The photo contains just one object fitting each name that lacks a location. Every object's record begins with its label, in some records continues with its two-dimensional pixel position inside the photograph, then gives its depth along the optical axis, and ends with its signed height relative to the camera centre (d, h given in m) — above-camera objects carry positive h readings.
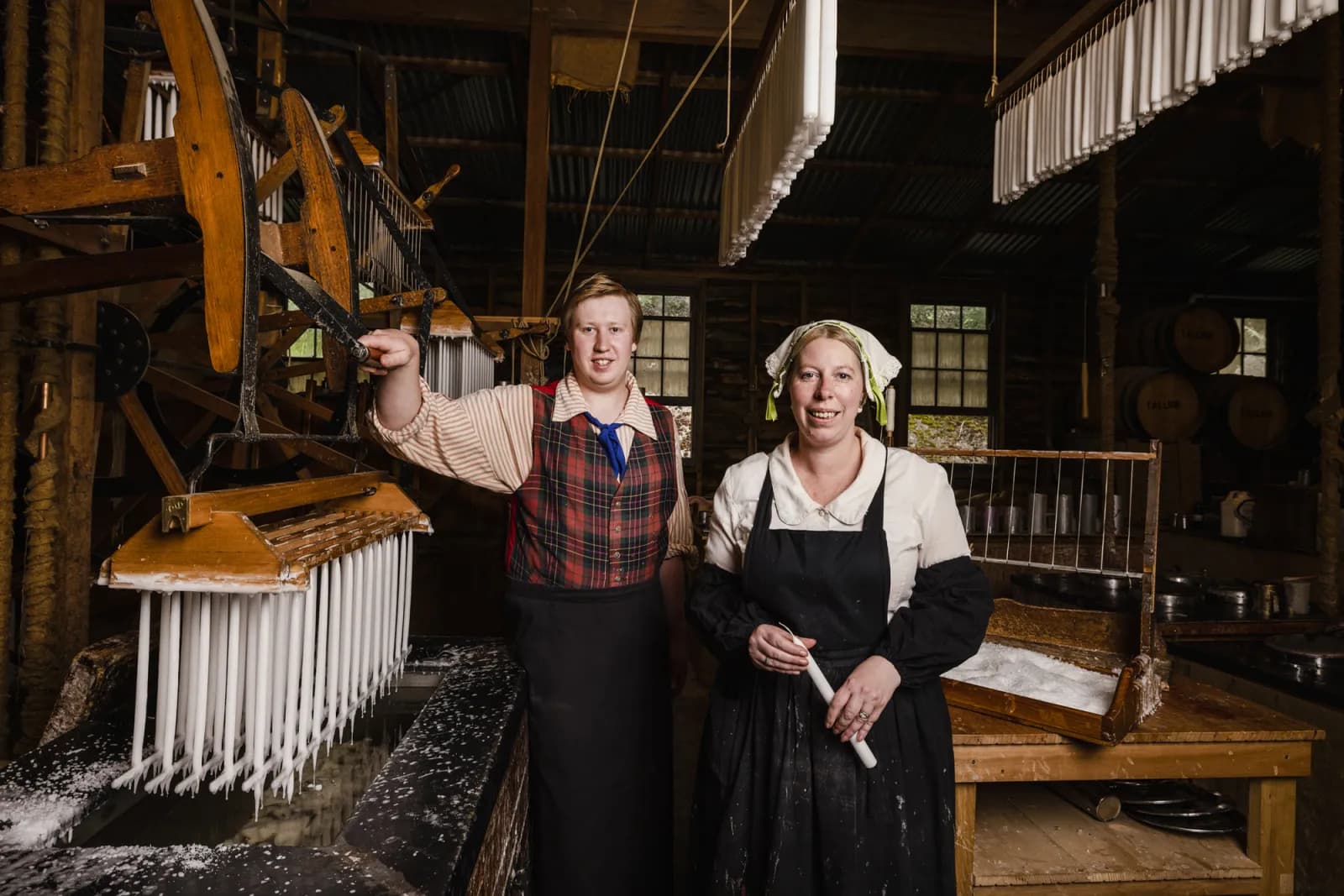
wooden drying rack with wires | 2.27 -0.64
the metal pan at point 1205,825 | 2.51 -1.14
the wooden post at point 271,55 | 3.65 +1.88
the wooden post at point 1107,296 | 5.66 +1.28
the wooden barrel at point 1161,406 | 7.96 +0.68
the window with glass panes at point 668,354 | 10.09 +1.33
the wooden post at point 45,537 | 2.29 -0.30
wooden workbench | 2.31 -0.92
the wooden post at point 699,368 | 9.91 +1.16
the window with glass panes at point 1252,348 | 10.88 +1.78
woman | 1.84 -0.46
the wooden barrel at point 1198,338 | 8.25 +1.43
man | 2.17 -0.37
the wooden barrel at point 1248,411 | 8.30 +0.69
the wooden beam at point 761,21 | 5.30 +3.10
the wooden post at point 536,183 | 4.61 +1.64
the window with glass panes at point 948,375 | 10.39 +1.21
